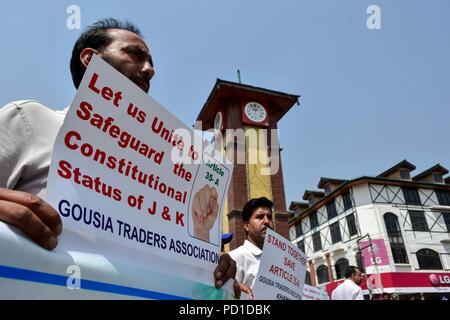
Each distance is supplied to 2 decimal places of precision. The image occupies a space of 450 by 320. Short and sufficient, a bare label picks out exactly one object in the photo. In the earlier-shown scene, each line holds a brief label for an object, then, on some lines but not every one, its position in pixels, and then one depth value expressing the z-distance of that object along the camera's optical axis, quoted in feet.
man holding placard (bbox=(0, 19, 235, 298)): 2.17
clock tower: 44.68
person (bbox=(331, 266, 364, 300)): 16.24
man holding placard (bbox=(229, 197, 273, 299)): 8.03
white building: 62.90
